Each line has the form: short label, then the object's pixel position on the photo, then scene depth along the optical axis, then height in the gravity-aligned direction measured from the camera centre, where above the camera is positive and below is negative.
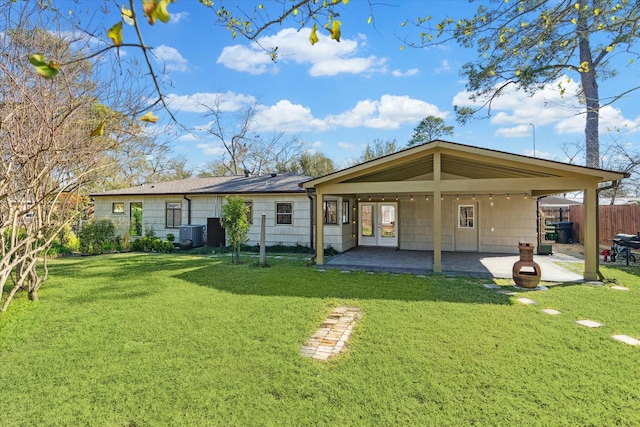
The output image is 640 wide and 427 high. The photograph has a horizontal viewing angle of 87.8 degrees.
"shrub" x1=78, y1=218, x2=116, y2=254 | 12.16 -0.55
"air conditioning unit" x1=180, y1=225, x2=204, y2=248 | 13.38 -0.57
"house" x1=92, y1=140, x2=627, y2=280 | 7.56 +0.61
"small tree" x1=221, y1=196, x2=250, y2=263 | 9.55 -0.01
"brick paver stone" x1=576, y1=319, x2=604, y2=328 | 4.61 -1.49
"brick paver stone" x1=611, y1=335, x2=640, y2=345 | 4.07 -1.51
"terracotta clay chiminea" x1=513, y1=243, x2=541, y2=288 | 6.77 -1.08
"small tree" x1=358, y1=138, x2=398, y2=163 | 29.48 +6.33
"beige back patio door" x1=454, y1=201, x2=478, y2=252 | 12.13 -0.30
